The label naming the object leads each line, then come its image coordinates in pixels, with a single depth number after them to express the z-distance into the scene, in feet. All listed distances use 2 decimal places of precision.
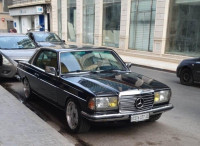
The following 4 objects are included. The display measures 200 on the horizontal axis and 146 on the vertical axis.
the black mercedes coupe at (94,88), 13.87
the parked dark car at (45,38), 47.70
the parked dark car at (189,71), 30.76
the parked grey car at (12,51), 28.66
